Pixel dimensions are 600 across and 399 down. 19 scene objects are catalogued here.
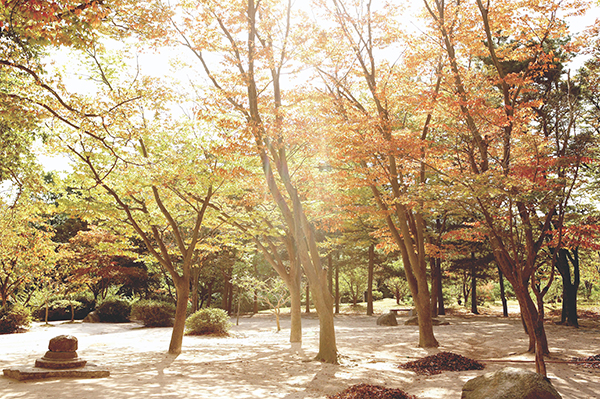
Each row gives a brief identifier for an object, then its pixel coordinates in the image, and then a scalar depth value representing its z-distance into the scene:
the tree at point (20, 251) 10.96
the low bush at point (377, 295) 34.22
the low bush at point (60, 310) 20.34
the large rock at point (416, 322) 17.08
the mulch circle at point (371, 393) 5.44
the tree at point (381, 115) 9.80
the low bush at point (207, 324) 14.88
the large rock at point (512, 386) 4.44
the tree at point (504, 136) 6.37
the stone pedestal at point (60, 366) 6.41
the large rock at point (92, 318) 20.55
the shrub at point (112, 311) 20.69
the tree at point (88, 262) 19.58
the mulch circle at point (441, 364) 7.55
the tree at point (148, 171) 8.74
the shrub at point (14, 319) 15.43
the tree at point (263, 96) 8.42
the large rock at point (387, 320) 18.08
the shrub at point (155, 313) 18.41
